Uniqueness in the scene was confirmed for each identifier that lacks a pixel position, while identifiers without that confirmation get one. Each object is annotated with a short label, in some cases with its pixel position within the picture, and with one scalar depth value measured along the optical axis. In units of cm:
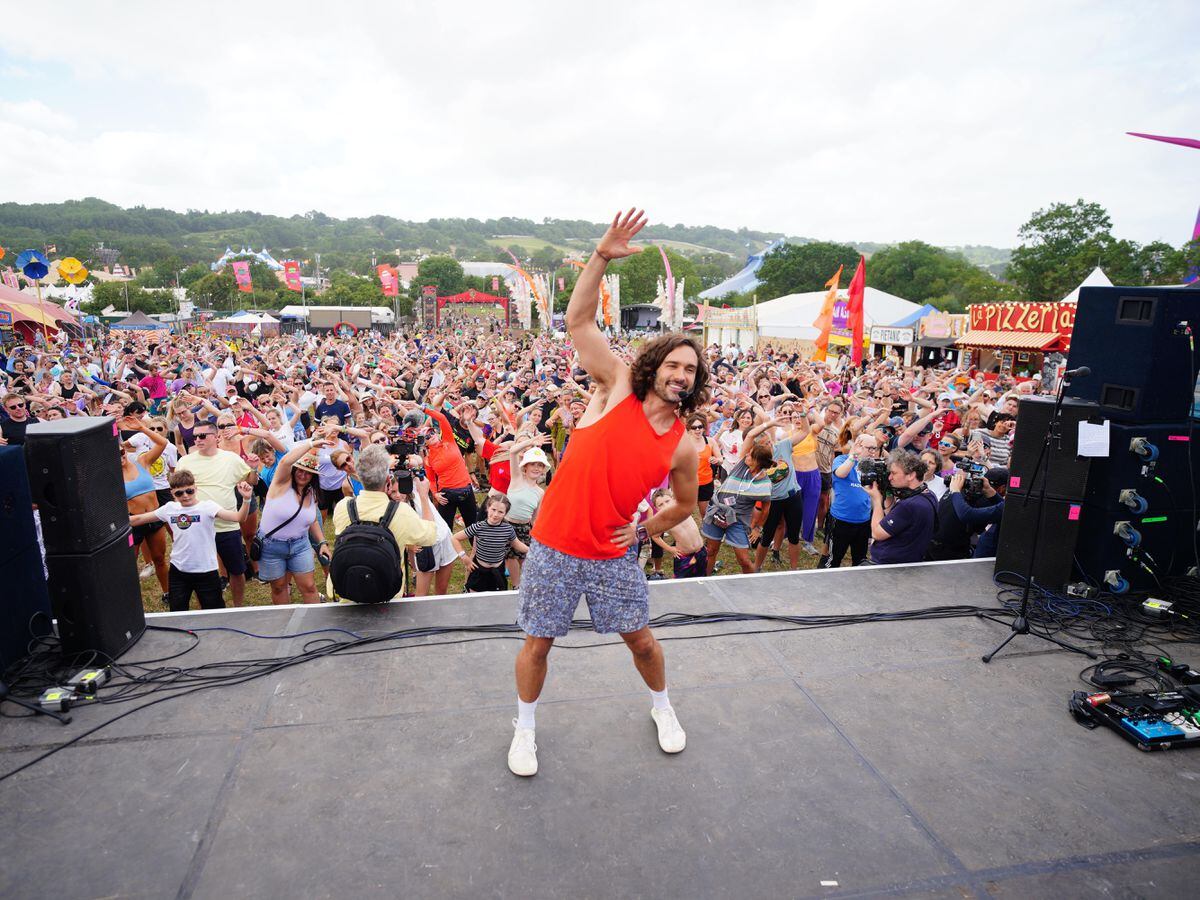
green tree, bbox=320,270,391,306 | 8850
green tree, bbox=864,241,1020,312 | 6481
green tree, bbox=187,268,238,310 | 8694
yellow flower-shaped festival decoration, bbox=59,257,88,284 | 1823
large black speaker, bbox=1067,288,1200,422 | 438
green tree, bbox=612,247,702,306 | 10188
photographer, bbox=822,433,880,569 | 609
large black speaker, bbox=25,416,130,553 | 325
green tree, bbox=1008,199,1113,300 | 4512
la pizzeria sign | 2373
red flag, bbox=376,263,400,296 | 4903
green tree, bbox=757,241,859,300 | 7525
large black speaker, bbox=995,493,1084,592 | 456
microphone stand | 387
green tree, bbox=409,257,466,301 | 11525
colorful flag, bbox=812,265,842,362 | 1845
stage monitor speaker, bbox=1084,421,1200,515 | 442
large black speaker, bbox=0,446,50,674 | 330
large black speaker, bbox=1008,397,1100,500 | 451
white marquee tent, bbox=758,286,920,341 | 3938
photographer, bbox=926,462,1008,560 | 563
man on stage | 263
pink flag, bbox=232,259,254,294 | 4230
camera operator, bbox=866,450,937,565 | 518
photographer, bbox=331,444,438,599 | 434
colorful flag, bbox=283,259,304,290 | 4541
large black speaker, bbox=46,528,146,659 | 334
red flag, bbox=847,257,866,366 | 1509
